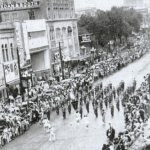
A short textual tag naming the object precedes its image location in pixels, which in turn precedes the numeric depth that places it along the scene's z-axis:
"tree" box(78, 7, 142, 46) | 66.44
